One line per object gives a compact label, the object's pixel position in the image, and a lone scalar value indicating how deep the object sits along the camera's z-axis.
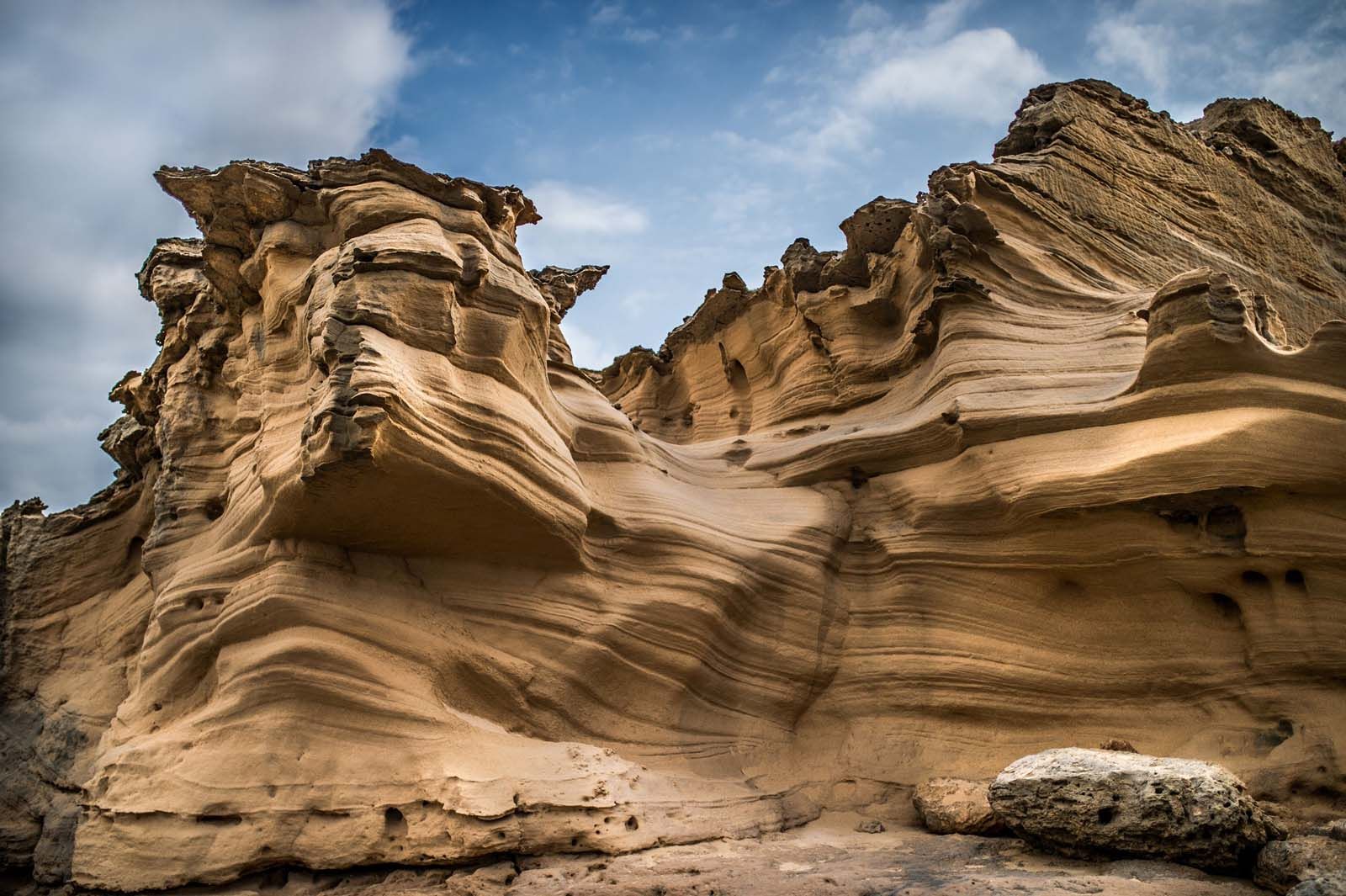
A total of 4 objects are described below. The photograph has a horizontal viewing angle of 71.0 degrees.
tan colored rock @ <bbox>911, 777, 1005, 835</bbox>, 6.09
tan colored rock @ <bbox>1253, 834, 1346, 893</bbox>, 4.36
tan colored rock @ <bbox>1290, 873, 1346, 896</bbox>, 3.79
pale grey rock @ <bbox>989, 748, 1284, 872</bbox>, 4.77
